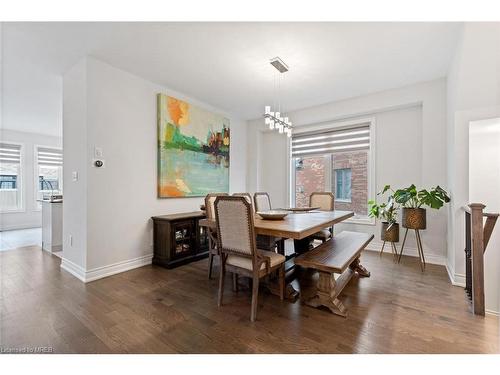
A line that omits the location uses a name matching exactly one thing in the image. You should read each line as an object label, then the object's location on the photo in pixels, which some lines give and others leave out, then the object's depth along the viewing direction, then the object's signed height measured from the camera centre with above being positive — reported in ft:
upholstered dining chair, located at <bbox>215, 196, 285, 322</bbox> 6.16 -1.76
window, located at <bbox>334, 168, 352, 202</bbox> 14.39 +0.12
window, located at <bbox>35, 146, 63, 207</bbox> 21.52 +1.38
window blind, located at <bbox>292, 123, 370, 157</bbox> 13.78 +2.99
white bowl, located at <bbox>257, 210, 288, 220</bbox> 7.79 -1.04
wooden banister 6.31 -1.71
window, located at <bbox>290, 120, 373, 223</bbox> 13.76 +1.41
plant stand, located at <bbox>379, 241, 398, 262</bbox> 11.40 -3.44
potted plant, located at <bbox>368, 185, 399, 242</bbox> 11.24 -1.66
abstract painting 11.62 +2.07
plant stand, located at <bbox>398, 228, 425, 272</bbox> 10.09 -3.13
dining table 6.13 -1.20
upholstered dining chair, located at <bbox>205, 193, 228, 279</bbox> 8.90 -1.83
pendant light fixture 9.18 +2.95
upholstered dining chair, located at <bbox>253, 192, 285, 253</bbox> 7.98 -1.84
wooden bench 6.40 -2.29
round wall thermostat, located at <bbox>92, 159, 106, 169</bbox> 9.11 +0.90
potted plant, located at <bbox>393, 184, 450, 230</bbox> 9.48 -0.67
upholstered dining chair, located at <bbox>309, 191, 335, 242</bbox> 12.08 -0.84
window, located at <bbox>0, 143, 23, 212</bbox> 19.56 +0.66
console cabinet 10.43 -2.62
